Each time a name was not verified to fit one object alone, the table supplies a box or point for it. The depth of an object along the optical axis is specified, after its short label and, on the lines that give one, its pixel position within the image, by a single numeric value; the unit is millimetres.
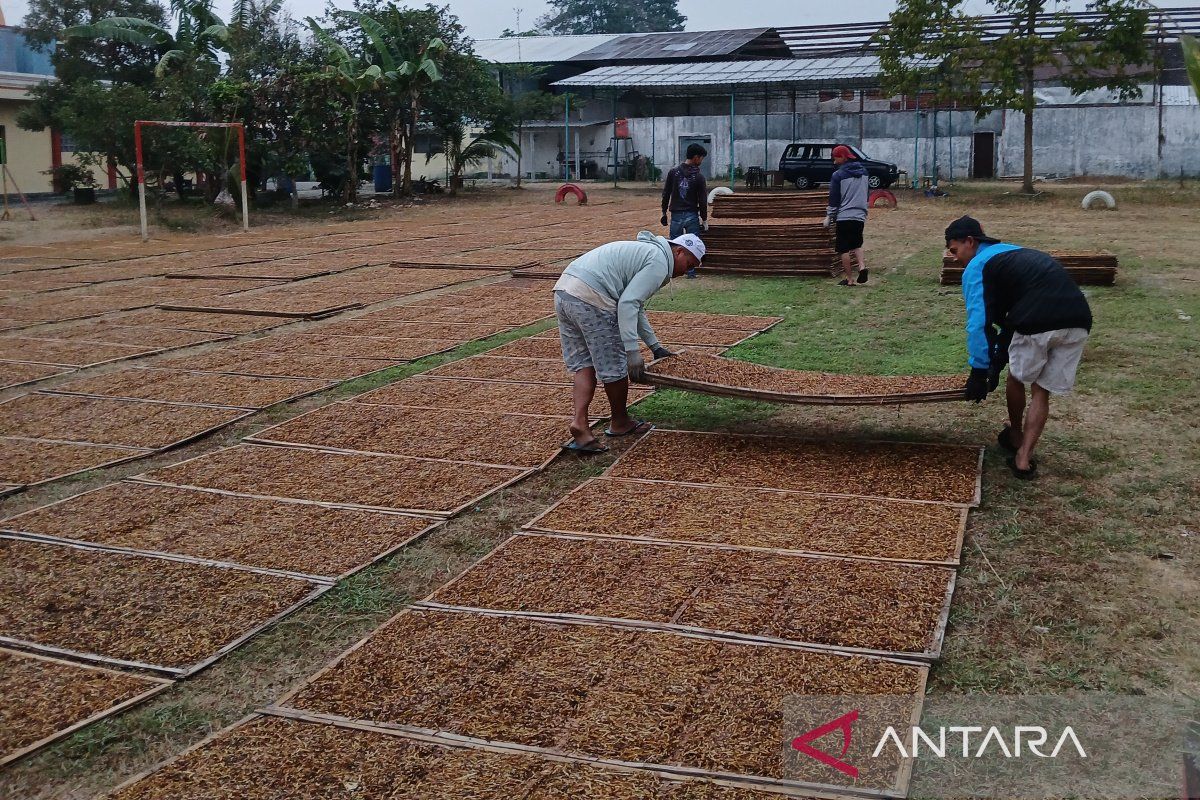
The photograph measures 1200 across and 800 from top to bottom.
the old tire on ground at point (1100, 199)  23273
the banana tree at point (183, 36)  26375
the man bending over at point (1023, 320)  5766
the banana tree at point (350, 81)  25234
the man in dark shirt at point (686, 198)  12758
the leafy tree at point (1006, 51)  24562
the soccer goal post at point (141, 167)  19156
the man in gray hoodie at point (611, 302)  6359
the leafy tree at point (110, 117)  22656
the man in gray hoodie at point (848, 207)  12633
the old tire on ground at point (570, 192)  28781
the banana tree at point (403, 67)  28047
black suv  30406
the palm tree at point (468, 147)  31359
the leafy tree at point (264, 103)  24375
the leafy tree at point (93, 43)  27922
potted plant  26938
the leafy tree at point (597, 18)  68250
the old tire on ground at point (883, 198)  25391
